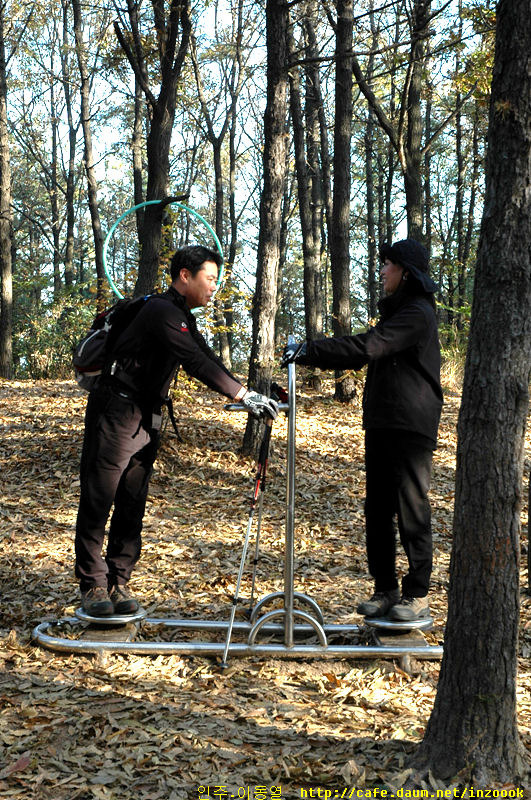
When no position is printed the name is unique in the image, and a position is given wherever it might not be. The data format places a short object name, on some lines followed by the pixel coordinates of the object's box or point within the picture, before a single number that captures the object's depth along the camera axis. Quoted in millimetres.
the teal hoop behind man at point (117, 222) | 6305
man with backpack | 4285
